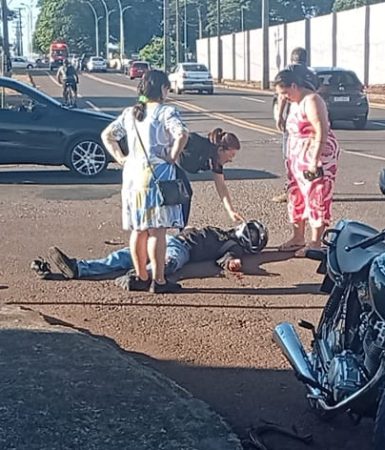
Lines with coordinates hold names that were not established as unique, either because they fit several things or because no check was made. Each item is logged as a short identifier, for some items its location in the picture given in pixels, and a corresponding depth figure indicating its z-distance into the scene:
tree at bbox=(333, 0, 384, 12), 107.50
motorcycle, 4.29
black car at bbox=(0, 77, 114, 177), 15.68
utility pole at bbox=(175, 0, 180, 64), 78.38
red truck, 100.43
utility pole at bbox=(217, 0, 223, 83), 78.94
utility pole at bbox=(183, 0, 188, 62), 105.36
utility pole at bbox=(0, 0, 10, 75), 46.09
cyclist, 35.72
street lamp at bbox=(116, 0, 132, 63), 112.38
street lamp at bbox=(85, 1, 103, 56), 126.87
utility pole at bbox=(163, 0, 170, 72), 58.97
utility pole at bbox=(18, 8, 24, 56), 177.45
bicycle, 35.72
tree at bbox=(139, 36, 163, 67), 100.38
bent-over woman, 8.49
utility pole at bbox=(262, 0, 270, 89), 53.59
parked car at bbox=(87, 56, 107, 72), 99.94
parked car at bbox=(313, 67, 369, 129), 25.98
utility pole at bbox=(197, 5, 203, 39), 105.27
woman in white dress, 7.53
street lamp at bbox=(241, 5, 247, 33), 103.74
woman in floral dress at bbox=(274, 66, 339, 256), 8.70
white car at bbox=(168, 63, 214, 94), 52.25
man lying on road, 8.50
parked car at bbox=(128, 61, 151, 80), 75.81
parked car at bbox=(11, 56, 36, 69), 107.31
